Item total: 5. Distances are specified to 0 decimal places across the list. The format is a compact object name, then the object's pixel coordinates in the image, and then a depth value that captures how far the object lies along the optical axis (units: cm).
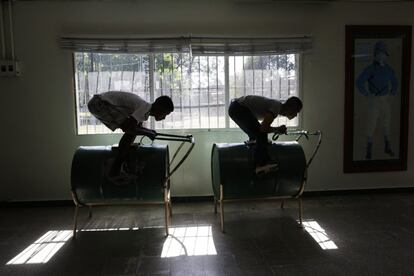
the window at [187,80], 459
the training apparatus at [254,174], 378
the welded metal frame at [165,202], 368
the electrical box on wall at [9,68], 440
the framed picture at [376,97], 479
